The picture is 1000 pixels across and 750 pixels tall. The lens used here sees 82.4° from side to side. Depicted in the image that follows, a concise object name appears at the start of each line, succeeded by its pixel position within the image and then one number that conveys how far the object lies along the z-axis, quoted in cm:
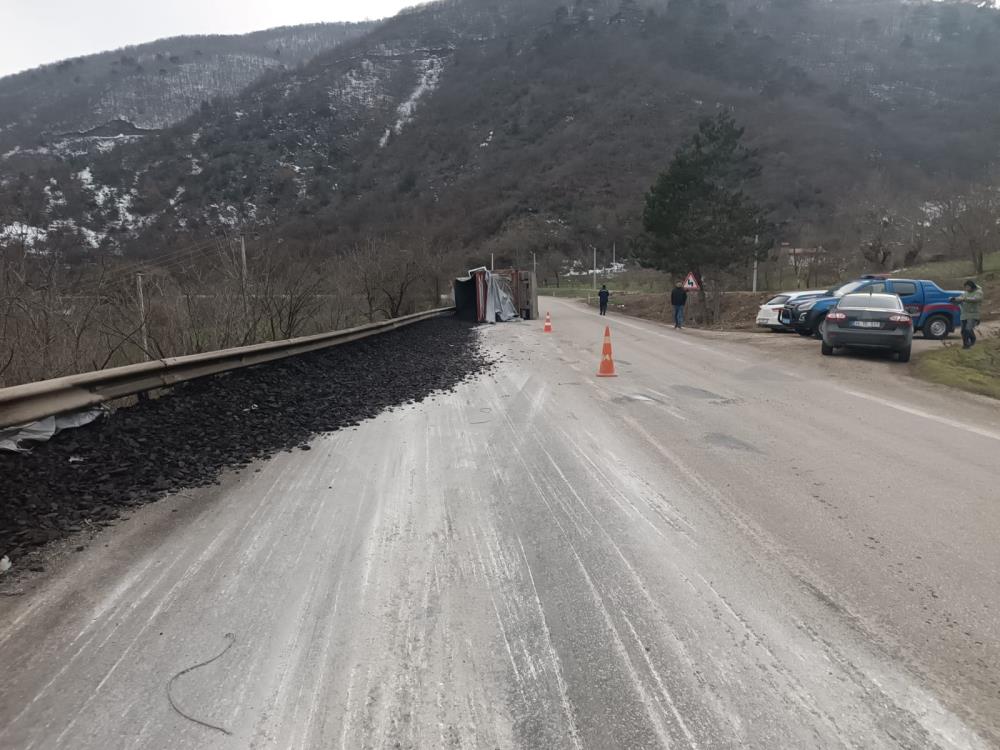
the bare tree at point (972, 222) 3412
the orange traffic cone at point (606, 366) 1060
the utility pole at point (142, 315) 829
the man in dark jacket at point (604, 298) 3350
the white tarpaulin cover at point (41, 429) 403
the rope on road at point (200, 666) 206
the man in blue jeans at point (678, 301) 2453
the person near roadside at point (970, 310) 1248
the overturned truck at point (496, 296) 2897
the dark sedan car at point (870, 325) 1188
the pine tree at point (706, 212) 2936
